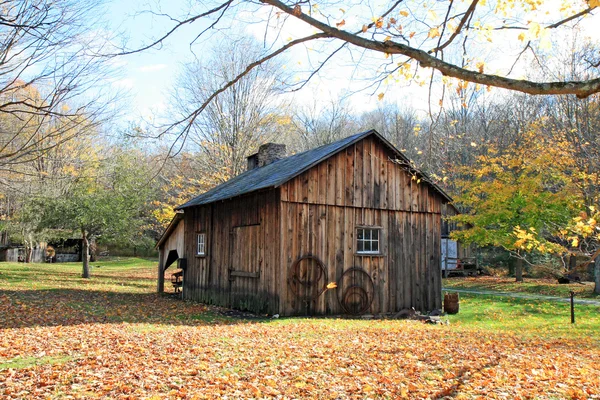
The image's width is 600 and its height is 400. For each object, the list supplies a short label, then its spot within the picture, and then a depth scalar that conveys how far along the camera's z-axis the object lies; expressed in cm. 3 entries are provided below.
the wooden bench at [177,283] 2106
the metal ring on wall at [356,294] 1416
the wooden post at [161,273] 2128
